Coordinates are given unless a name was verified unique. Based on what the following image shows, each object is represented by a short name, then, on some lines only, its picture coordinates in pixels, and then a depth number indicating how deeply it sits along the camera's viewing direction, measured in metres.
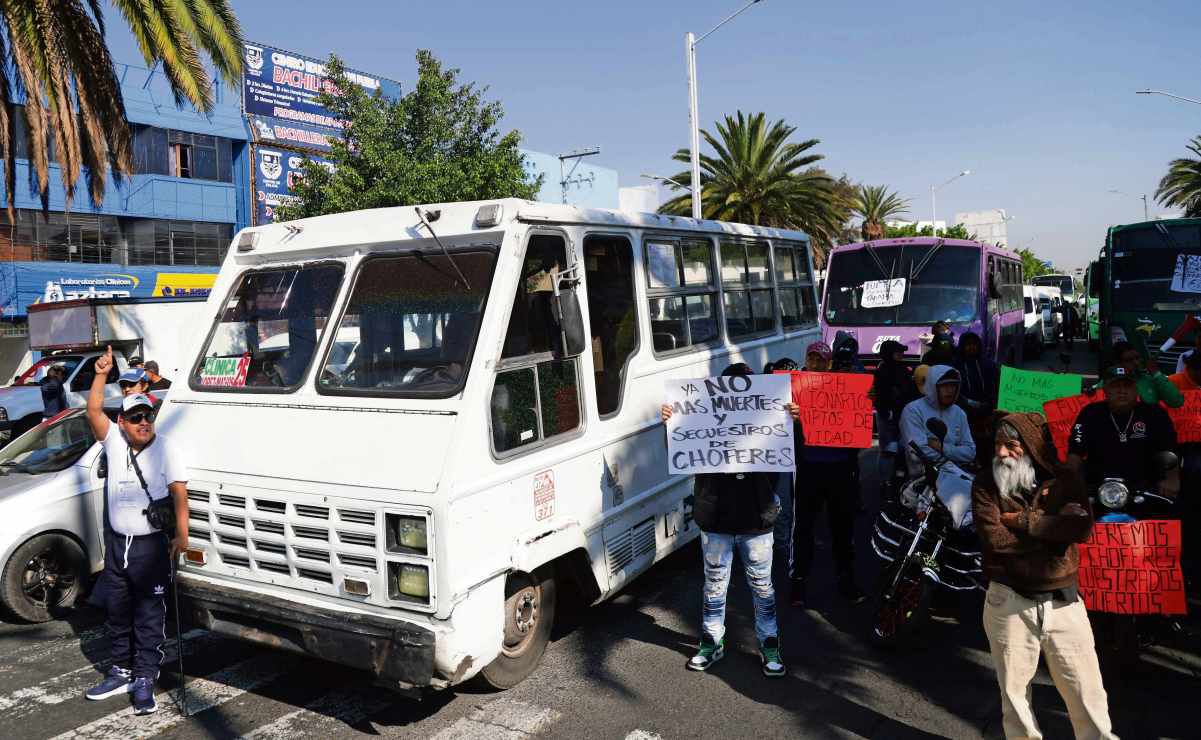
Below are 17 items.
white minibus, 4.50
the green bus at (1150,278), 14.69
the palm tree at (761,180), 27.84
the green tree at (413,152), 20.70
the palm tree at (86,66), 11.50
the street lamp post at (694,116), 21.25
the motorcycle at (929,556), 5.47
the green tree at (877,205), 44.09
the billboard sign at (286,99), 31.92
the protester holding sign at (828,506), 6.52
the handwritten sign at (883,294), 14.59
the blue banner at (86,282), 26.14
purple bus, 14.26
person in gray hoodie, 6.23
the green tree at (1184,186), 36.47
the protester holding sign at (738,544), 5.21
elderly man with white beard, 3.84
